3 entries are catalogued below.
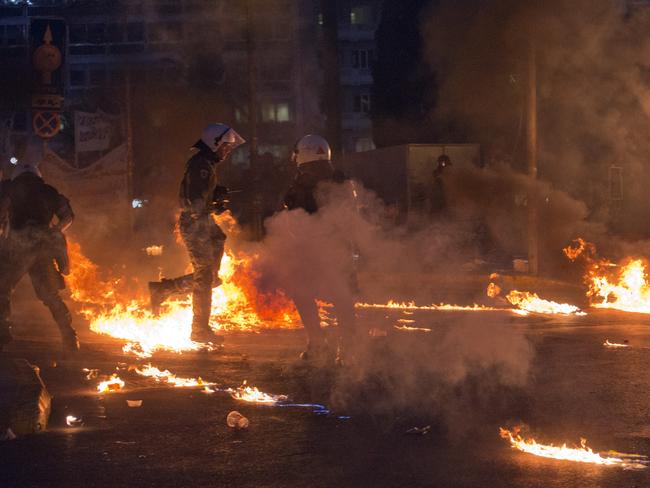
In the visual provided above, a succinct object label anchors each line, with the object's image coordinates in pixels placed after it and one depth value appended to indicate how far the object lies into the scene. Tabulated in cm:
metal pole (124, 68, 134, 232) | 2334
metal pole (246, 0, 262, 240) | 2322
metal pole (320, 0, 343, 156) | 3797
